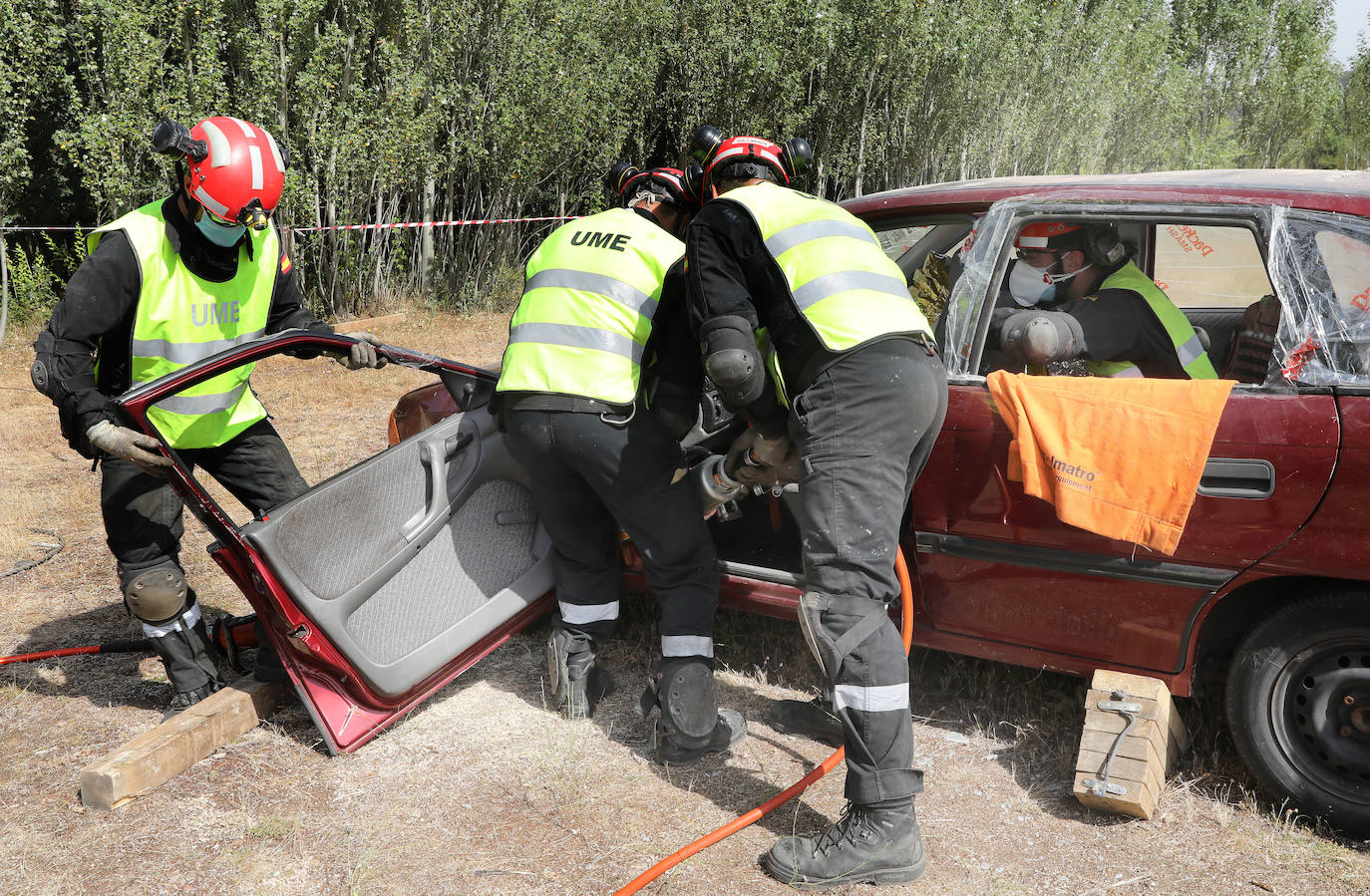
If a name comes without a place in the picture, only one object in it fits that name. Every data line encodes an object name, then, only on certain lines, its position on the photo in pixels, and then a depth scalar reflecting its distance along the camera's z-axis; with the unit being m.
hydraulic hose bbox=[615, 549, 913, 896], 2.54
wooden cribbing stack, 2.69
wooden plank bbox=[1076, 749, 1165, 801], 2.69
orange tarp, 2.60
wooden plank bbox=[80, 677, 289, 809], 2.86
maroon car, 2.55
